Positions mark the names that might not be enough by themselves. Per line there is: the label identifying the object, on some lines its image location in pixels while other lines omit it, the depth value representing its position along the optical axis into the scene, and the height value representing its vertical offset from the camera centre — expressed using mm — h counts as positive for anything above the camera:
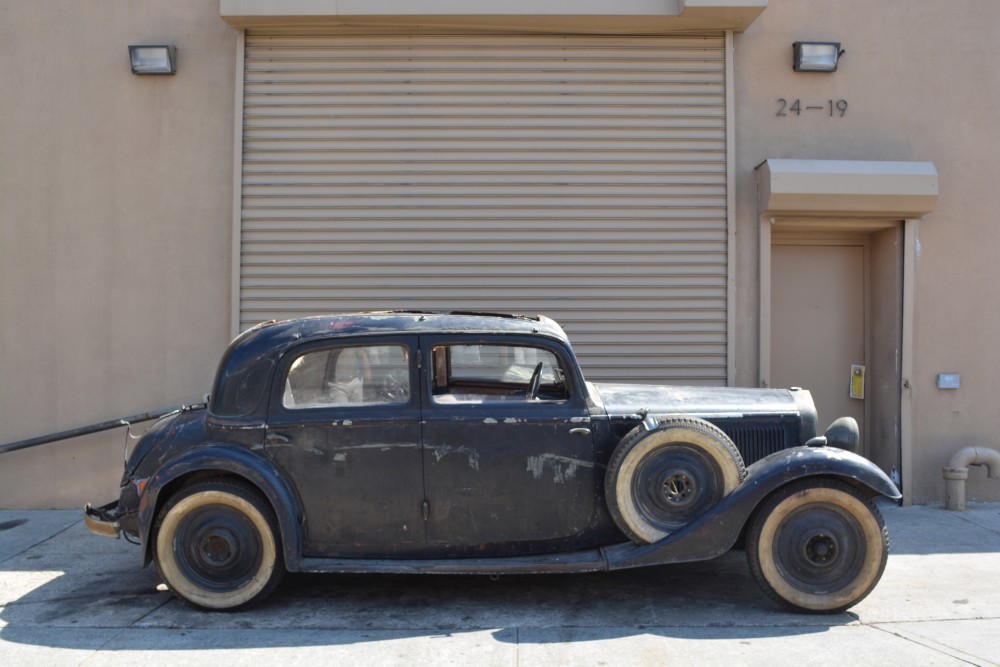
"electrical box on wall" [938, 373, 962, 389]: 8047 -256
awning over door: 7758 +1487
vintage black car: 5168 -815
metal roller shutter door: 8188 +1365
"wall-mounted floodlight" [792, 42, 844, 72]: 8086 +2759
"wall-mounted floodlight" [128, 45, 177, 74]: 8094 +2630
